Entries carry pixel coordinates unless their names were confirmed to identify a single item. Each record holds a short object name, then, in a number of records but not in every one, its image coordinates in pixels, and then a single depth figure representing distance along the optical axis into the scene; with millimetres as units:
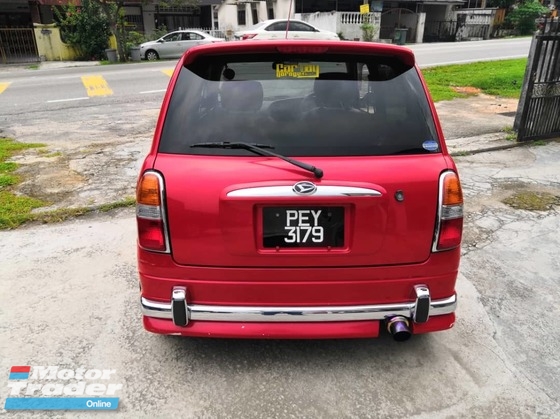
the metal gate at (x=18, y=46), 23859
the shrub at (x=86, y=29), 22641
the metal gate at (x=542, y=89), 7304
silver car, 22312
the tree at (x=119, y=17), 20516
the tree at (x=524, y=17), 40094
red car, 2355
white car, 19500
